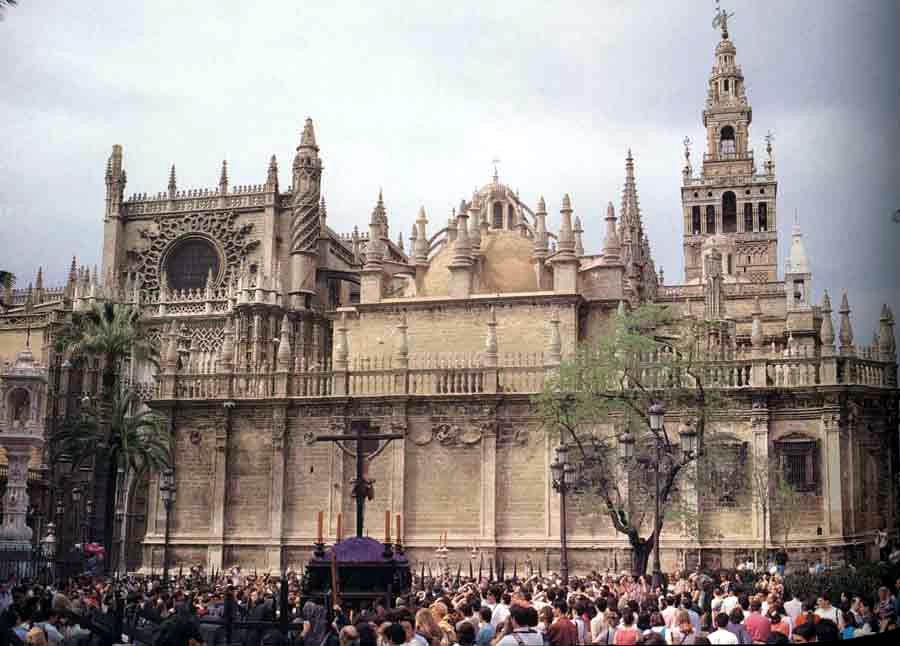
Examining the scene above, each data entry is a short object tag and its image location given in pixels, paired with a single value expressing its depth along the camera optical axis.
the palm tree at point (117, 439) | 39.66
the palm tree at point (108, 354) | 38.75
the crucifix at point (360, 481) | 23.06
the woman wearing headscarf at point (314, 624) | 15.33
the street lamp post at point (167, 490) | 35.38
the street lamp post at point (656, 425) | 23.84
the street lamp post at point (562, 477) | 27.53
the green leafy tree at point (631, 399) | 32.44
